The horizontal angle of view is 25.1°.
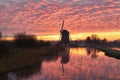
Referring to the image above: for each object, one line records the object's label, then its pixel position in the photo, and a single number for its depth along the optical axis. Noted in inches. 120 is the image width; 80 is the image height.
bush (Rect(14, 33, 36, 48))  2480.8
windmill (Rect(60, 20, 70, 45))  4940.0
